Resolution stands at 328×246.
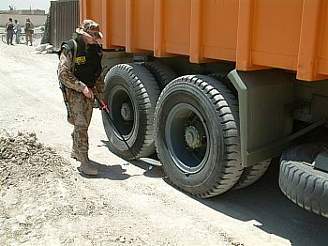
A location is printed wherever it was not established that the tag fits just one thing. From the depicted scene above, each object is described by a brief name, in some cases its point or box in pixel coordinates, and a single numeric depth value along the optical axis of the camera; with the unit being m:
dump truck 3.75
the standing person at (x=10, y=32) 26.94
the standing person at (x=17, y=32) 27.66
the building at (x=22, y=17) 44.06
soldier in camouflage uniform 5.50
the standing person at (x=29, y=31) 26.08
